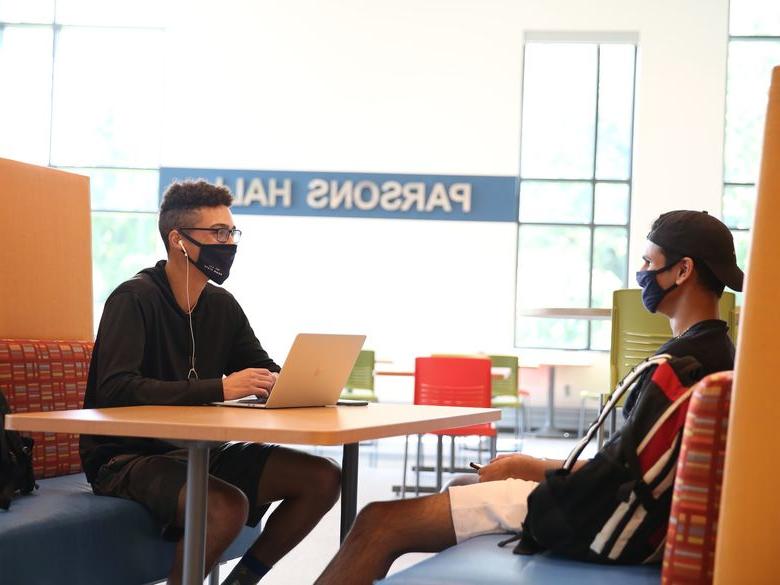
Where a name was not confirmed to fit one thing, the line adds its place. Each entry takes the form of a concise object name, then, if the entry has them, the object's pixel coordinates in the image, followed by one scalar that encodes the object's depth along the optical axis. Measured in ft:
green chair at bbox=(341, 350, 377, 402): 27.63
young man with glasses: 8.39
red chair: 20.03
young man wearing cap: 6.88
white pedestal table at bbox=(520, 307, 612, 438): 16.67
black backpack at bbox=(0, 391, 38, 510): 8.25
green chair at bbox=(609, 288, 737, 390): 15.24
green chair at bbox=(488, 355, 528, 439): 28.30
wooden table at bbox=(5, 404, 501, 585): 6.30
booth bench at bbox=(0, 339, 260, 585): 7.98
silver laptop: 7.97
